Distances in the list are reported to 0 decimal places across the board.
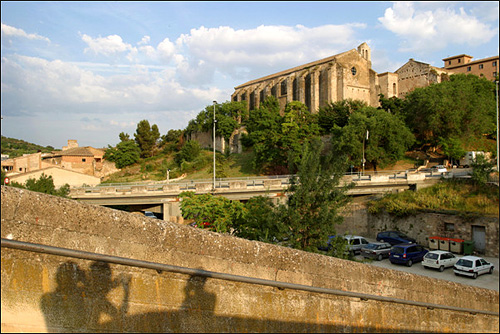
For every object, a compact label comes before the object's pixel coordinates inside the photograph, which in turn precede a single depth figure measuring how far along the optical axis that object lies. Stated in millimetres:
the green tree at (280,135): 49750
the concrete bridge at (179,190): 29609
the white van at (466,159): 39406
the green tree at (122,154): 71125
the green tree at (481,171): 26406
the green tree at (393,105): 53612
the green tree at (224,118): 72875
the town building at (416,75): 67250
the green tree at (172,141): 80812
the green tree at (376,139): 41750
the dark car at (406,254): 22188
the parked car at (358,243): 25177
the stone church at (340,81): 65188
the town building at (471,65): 69312
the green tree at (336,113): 53156
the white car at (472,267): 19203
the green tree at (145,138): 77875
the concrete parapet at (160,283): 3135
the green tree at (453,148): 41250
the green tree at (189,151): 67562
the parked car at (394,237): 27000
